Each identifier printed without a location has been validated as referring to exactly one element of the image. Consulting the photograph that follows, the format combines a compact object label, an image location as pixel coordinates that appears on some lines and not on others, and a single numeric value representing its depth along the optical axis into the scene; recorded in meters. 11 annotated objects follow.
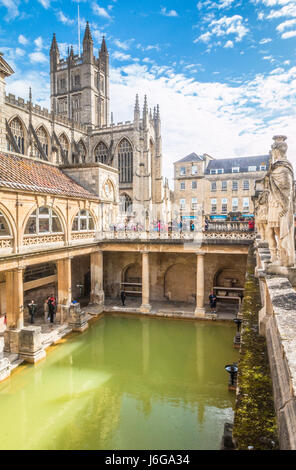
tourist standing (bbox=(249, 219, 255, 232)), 21.04
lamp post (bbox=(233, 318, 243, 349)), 14.96
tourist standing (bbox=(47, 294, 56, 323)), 18.23
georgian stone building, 45.03
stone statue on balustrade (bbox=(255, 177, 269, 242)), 9.64
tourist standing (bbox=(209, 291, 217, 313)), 20.66
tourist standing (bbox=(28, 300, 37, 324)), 17.62
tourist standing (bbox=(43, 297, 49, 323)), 19.02
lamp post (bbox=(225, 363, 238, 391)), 10.22
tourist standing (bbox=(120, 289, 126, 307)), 22.20
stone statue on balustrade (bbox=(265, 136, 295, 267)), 5.45
